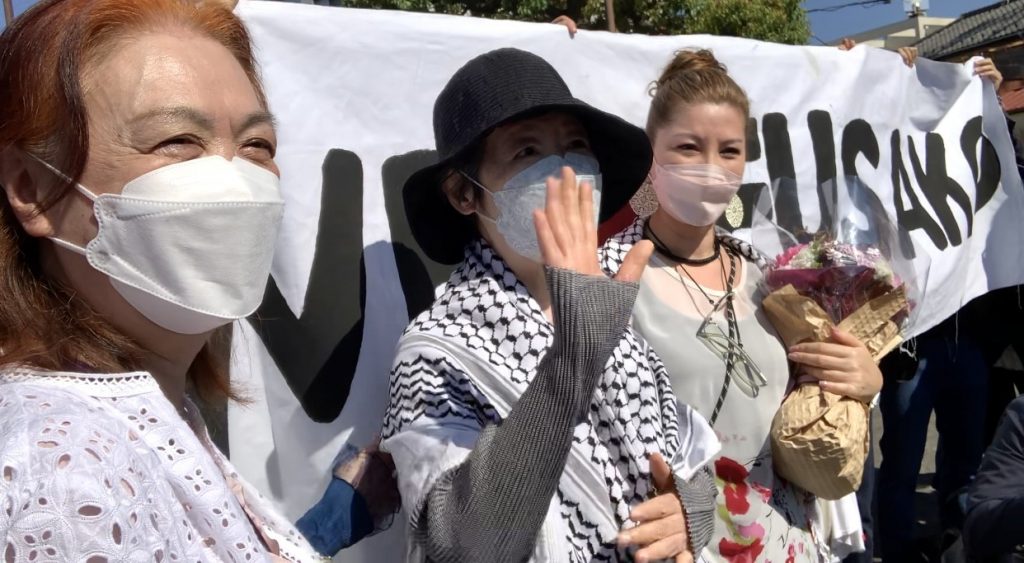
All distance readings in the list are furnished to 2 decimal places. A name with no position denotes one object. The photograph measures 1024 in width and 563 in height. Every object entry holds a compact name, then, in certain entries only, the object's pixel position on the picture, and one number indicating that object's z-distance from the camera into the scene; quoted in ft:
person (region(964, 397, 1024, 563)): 6.97
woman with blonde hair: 6.73
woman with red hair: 2.88
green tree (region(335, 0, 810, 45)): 36.86
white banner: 7.11
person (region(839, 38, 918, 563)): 9.98
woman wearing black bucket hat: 4.62
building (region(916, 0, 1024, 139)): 57.77
